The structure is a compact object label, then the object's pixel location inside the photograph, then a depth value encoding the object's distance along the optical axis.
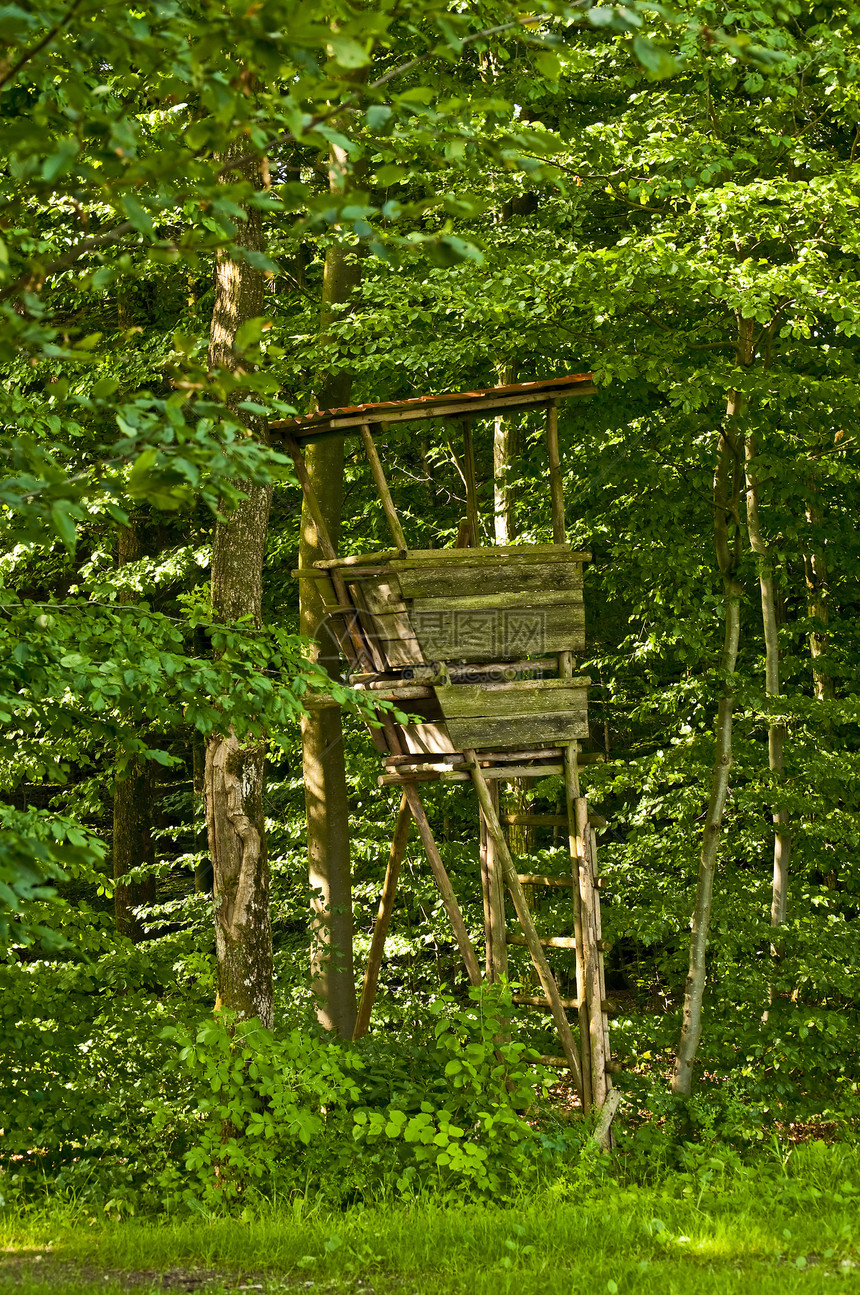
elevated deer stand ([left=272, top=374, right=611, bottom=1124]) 15.20
